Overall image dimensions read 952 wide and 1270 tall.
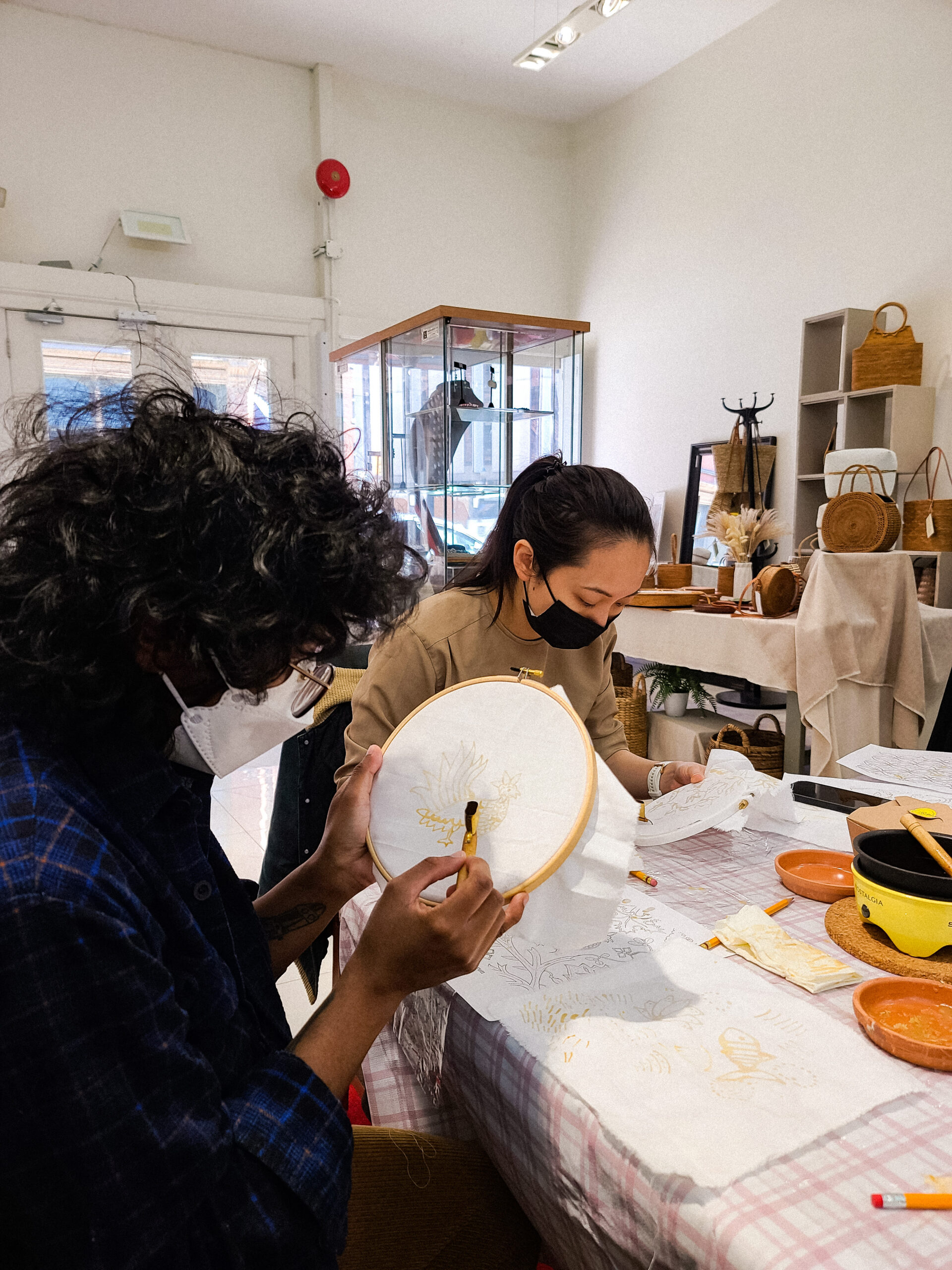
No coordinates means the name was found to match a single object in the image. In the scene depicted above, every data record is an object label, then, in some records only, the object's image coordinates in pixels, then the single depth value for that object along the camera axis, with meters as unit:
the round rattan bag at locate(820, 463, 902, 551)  2.92
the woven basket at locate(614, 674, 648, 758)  3.60
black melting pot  1.00
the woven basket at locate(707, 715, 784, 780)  3.03
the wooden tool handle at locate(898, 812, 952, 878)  1.01
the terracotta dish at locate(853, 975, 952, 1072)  0.82
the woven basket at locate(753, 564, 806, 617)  3.05
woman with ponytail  1.62
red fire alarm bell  5.21
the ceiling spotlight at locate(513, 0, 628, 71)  3.66
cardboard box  1.15
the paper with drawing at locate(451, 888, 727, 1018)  0.98
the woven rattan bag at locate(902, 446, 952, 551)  3.29
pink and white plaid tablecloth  0.63
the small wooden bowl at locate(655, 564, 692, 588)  3.80
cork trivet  0.98
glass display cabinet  4.93
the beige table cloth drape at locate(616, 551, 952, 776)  2.78
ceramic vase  3.40
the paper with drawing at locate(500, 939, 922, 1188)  0.73
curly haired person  0.60
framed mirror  4.94
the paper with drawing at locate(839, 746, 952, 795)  1.63
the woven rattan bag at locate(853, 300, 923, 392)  3.61
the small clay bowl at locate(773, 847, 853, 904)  1.18
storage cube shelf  3.63
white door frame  4.63
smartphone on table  1.57
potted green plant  3.60
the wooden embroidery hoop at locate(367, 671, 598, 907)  0.89
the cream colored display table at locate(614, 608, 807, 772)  2.92
